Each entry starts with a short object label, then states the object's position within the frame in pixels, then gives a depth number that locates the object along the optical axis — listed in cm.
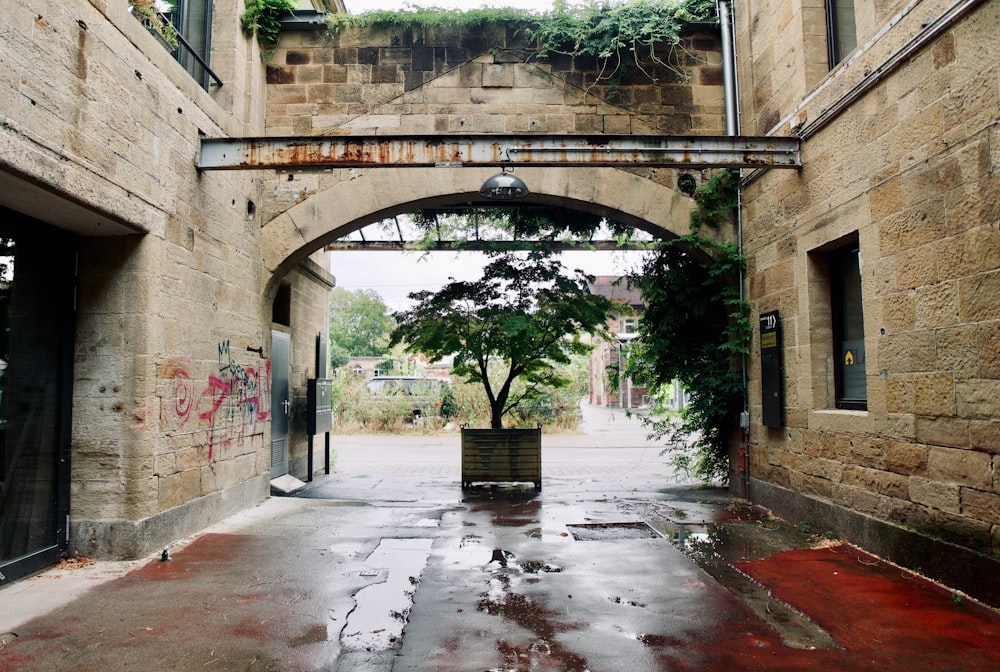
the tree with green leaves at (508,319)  991
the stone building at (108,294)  450
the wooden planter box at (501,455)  941
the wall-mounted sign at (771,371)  703
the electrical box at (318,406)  1022
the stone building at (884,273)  426
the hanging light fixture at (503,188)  607
